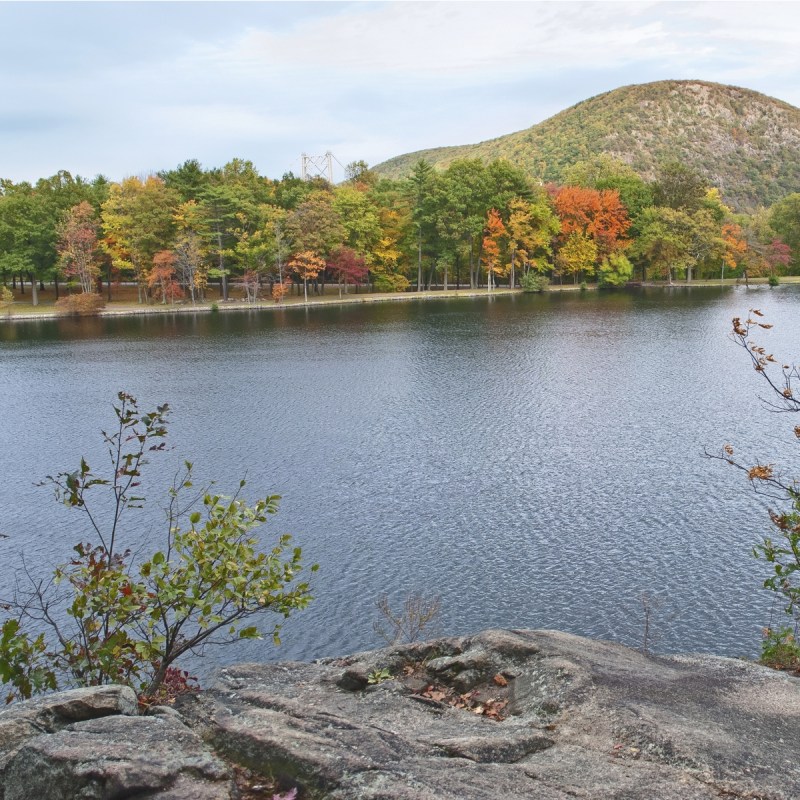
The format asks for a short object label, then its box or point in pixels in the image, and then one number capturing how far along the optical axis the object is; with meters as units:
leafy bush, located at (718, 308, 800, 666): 7.16
